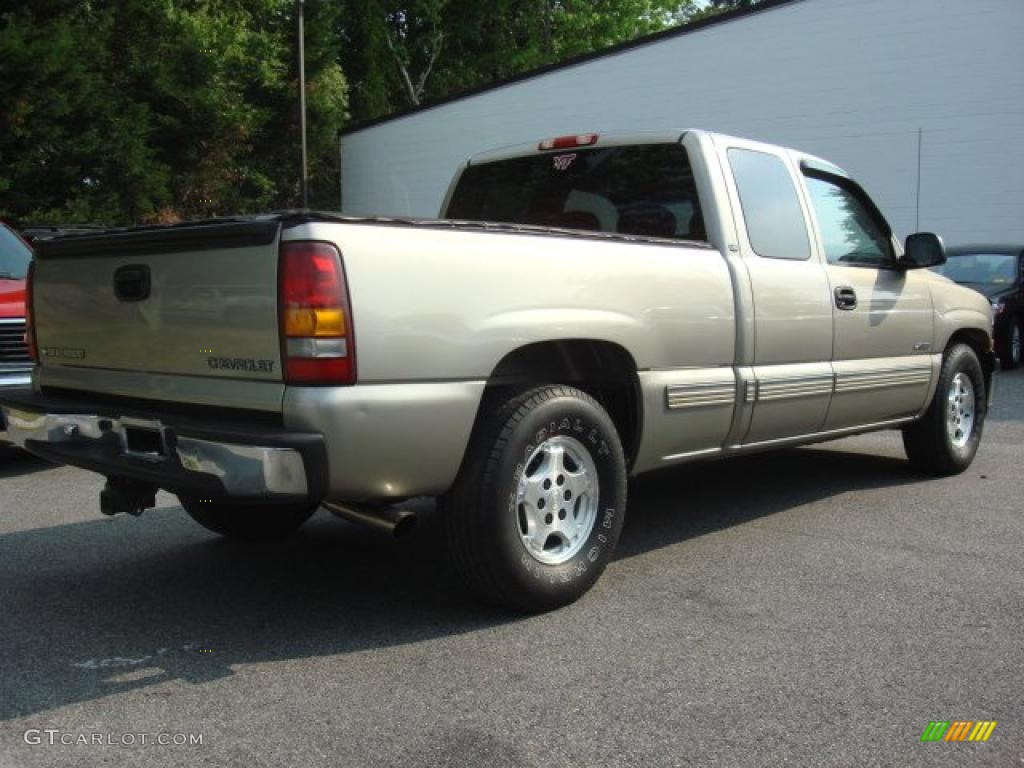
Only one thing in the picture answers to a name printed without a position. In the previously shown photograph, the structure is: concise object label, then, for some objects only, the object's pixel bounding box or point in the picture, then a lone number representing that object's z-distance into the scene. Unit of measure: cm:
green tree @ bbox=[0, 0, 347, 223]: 1933
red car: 694
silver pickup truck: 322
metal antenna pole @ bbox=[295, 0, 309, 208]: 2445
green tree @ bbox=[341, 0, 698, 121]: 3809
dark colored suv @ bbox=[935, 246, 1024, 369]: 1327
